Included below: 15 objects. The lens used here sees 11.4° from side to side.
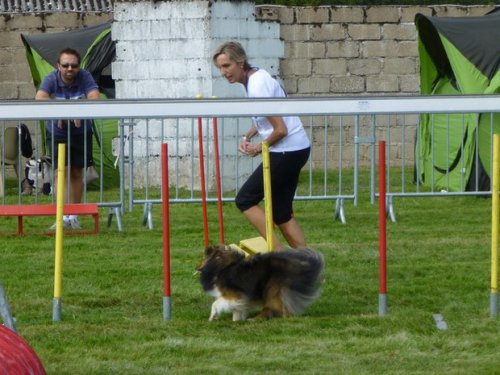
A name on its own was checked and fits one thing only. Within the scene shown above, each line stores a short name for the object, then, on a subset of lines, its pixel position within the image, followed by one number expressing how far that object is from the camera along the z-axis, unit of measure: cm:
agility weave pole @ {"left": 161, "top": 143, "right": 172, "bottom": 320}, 1378
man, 2261
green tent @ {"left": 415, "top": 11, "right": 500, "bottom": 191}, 2599
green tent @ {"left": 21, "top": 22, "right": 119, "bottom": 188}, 3048
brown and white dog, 1411
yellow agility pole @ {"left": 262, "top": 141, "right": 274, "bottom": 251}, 1446
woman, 1601
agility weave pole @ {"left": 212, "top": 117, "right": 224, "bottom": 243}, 1763
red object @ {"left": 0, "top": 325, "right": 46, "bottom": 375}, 1001
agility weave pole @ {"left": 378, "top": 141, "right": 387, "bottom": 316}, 1381
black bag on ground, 3003
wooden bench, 2151
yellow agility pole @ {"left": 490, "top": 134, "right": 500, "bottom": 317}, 1365
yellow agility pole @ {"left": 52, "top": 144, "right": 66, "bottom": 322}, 1385
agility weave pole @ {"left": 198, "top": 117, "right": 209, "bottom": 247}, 1763
